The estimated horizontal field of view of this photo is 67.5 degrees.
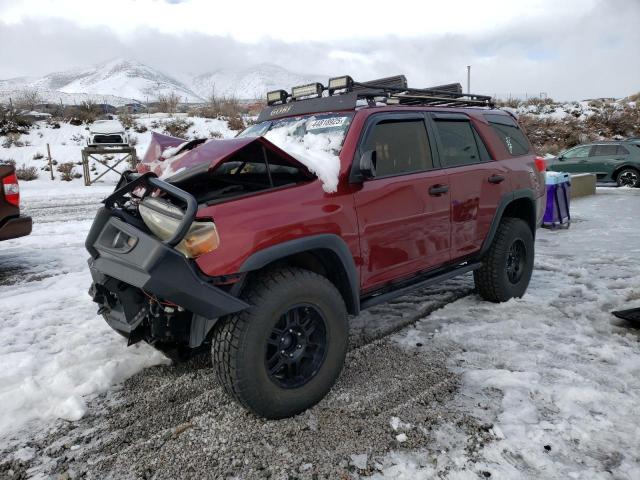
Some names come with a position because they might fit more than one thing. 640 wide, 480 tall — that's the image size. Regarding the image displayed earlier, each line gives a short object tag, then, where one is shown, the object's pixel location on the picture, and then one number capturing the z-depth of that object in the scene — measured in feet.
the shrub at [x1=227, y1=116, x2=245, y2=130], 78.66
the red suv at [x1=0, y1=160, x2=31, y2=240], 17.19
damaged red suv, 7.94
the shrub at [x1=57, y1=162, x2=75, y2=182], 57.06
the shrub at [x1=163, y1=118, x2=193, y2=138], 74.95
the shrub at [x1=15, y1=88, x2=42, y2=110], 83.47
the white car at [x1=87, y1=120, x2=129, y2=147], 57.00
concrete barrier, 41.81
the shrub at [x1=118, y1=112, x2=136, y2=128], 78.18
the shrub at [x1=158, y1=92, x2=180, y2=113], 93.64
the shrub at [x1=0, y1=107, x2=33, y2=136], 70.18
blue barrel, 27.14
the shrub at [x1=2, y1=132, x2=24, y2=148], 65.72
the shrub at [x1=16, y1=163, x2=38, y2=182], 55.52
